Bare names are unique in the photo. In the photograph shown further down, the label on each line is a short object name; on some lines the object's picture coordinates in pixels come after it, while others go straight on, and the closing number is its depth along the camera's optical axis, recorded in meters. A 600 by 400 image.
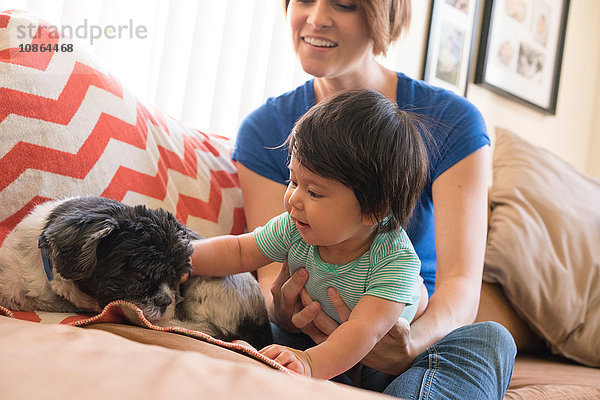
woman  1.27
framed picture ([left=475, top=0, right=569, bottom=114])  3.54
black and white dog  1.04
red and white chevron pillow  1.27
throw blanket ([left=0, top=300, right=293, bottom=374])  0.92
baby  1.11
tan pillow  2.15
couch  0.58
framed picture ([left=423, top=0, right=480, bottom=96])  3.30
